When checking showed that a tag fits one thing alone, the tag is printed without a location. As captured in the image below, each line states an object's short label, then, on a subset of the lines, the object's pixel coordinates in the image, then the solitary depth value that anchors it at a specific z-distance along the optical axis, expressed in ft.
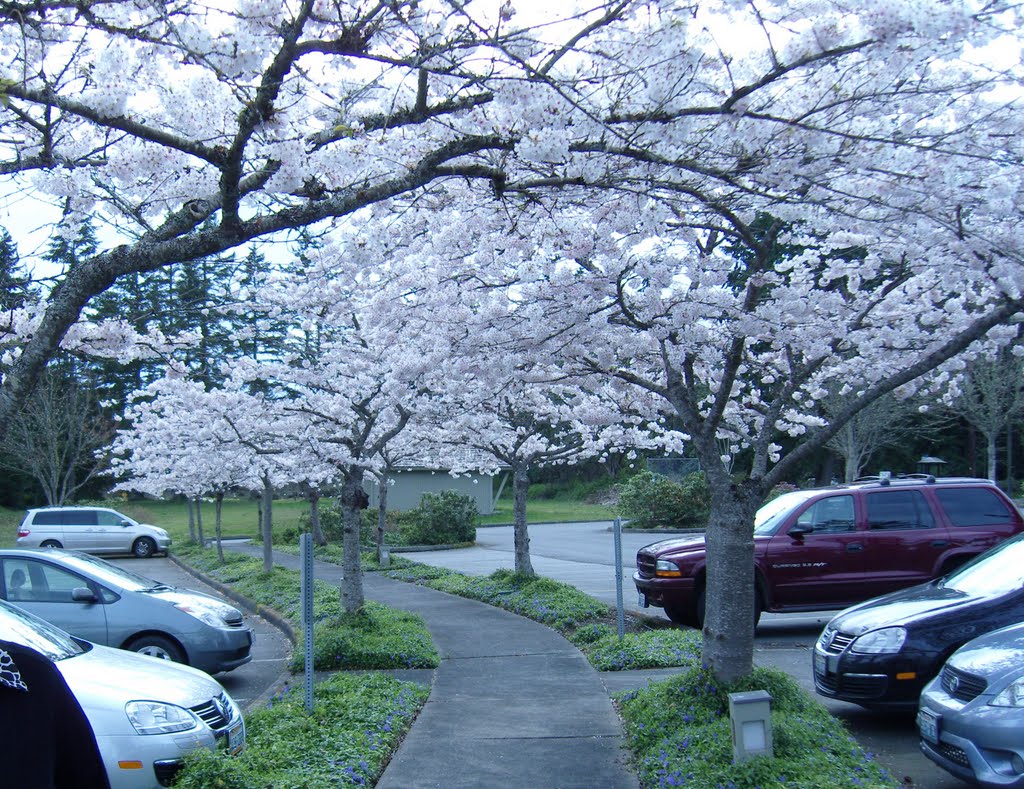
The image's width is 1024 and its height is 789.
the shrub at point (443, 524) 100.32
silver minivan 98.43
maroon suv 38.40
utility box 18.93
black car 23.67
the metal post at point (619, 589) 34.32
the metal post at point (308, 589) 22.66
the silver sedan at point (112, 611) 32.55
